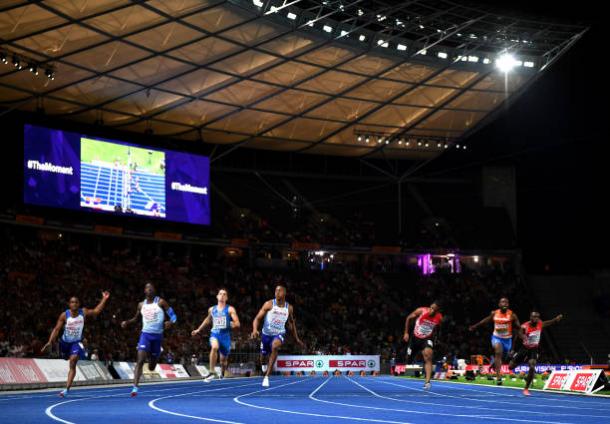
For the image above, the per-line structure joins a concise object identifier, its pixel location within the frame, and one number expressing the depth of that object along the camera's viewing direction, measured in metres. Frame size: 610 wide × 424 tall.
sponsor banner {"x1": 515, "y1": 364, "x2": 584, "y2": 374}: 44.23
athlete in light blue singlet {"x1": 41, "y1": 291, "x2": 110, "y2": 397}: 19.62
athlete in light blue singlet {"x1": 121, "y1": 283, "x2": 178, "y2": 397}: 17.98
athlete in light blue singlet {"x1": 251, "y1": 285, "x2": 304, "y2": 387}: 19.38
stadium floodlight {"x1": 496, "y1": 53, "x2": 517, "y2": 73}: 48.09
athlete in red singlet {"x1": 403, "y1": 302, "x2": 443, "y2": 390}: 21.67
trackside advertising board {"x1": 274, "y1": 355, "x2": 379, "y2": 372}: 49.47
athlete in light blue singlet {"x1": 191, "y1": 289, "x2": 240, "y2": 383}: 20.62
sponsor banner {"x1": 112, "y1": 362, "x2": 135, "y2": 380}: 34.44
